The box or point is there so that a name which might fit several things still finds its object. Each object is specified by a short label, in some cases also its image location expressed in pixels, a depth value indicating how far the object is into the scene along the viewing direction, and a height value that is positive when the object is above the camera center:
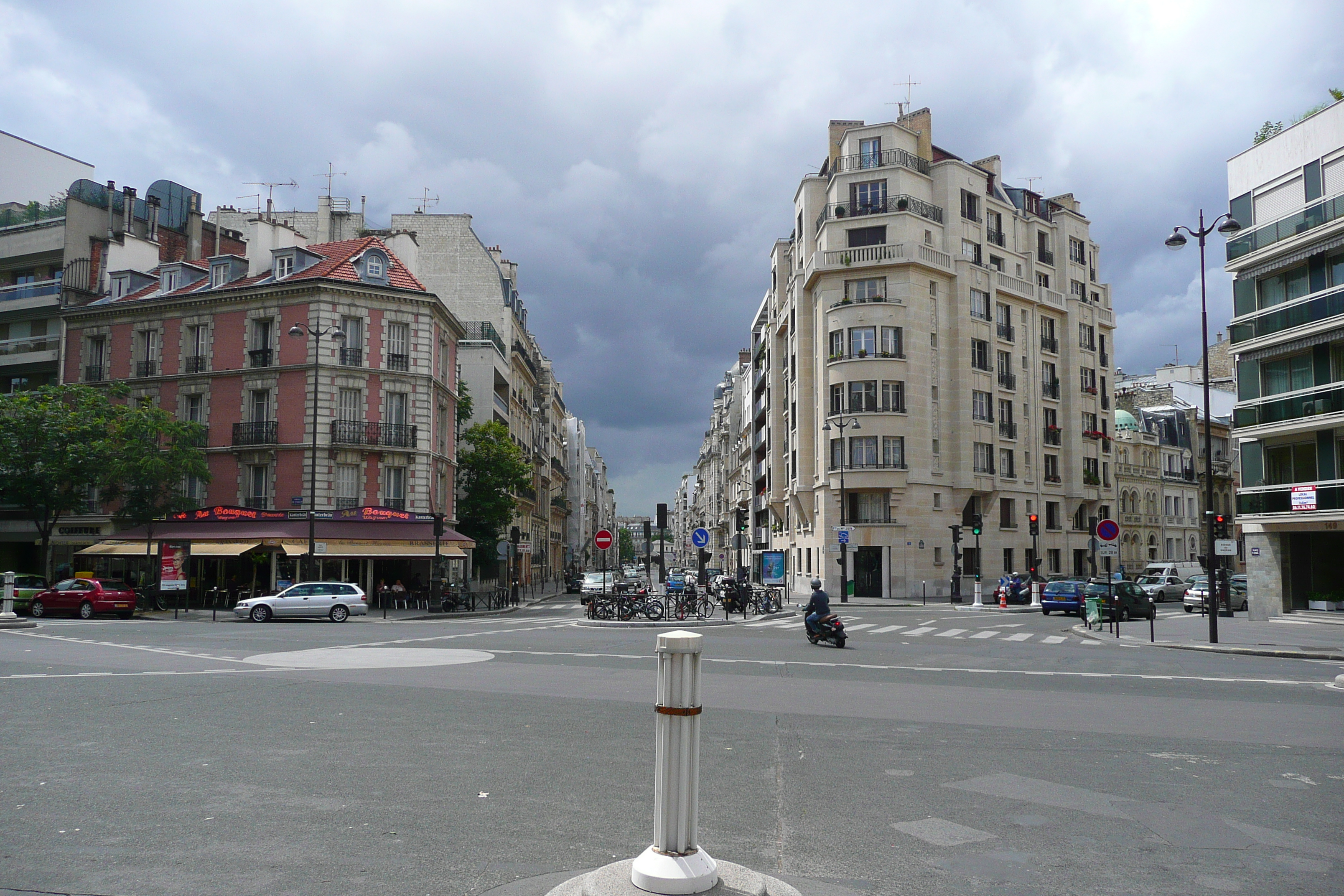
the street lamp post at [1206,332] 21.75 +5.30
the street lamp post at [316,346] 32.75 +7.14
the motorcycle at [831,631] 19.98 -1.99
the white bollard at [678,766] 3.83 -0.95
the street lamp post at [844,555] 43.34 -0.81
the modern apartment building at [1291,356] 29.81 +6.42
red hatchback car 29.80 -1.99
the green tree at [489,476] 49.47 +3.38
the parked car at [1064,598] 35.66 -2.25
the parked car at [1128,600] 29.33 -2.00
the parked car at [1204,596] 38.06 -2.40
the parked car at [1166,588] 47.53 -2.49
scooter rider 20.31 -1.53
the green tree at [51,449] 34.78 +3.39
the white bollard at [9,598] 25.30 -1.64
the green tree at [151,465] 35.47 +2.88
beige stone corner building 50.94 +10.33
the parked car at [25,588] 31.47 -1.74
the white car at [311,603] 29.89 -2.14
